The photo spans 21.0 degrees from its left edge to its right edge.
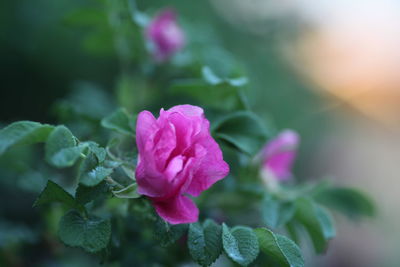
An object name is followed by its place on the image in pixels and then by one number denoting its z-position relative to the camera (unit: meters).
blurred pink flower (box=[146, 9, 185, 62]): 0.66
